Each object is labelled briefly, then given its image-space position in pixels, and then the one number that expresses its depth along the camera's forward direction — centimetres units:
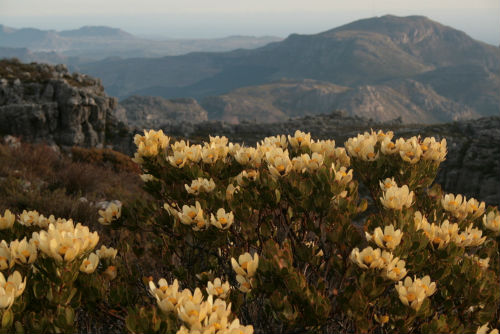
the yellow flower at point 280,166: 260
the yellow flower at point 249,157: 300
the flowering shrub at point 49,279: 180
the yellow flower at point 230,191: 280
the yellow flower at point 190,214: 255
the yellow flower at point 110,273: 254
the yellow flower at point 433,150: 307
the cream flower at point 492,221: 277
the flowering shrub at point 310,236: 198
